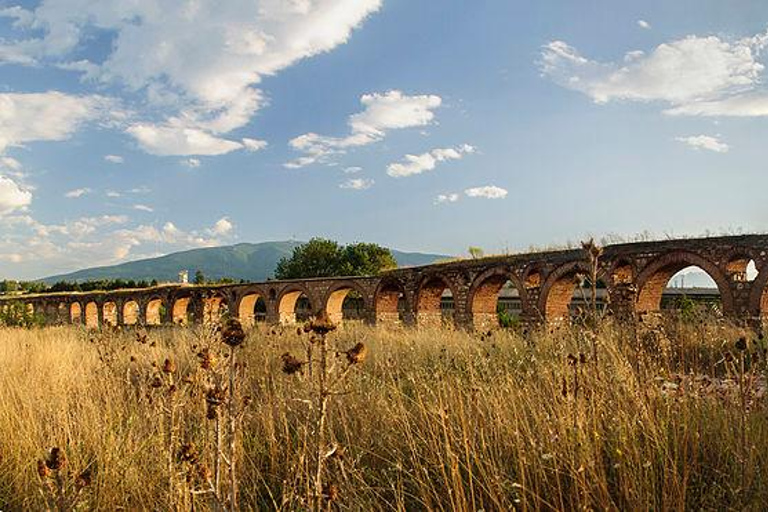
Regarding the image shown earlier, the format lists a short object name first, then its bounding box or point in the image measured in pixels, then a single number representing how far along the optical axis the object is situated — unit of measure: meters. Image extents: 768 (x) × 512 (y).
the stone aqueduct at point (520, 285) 14.44
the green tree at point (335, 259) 52.38
